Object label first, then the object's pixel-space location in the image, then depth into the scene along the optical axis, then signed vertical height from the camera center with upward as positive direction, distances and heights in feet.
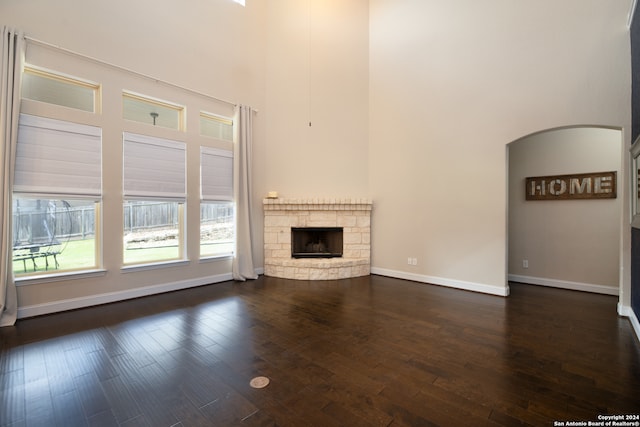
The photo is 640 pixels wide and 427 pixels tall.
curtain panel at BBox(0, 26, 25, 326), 9.86 +2.42
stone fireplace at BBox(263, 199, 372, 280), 18.30 -0.86
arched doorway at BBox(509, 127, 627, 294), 13.75 -0.57
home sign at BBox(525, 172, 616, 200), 13.71 +1.24
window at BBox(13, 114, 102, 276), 10.64 +0.69
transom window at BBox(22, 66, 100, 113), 10.85 +5.10
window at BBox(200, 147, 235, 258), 15.90 +0.52
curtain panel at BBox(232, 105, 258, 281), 16.92 +0.65
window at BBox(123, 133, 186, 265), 13.20 +0.70
